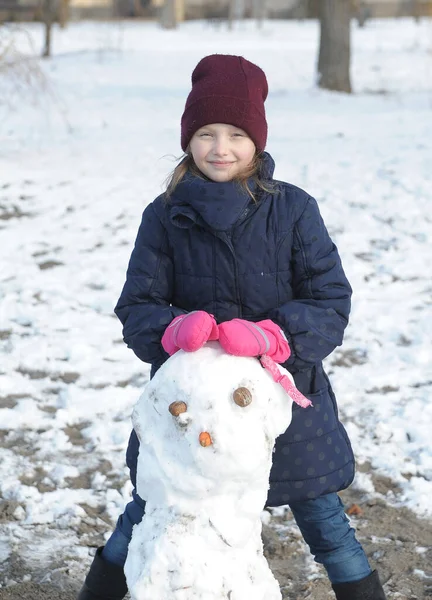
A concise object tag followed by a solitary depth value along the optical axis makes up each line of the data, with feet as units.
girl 7.68
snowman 6.71
